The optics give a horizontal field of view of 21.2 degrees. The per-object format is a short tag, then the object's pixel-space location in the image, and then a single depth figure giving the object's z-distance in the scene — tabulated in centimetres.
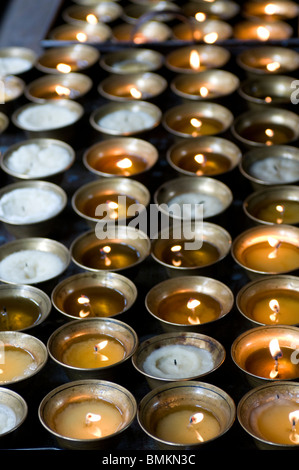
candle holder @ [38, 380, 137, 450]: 189
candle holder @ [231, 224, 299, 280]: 247
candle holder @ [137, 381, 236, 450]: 194
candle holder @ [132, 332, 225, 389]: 209
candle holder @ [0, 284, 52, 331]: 230
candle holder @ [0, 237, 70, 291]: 247
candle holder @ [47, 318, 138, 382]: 211
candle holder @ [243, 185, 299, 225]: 266
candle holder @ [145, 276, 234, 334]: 228
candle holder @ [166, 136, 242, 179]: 290
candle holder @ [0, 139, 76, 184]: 284
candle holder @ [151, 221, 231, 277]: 249
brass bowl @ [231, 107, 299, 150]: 306
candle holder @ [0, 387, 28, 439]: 197
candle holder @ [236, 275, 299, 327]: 226
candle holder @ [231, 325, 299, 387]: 208
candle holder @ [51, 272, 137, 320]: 233
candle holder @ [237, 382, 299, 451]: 191
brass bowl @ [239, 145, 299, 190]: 283
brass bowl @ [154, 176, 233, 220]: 269
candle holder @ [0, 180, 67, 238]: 261
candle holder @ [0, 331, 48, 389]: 213
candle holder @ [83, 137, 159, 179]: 291
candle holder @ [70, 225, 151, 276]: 251
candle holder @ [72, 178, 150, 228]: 269
